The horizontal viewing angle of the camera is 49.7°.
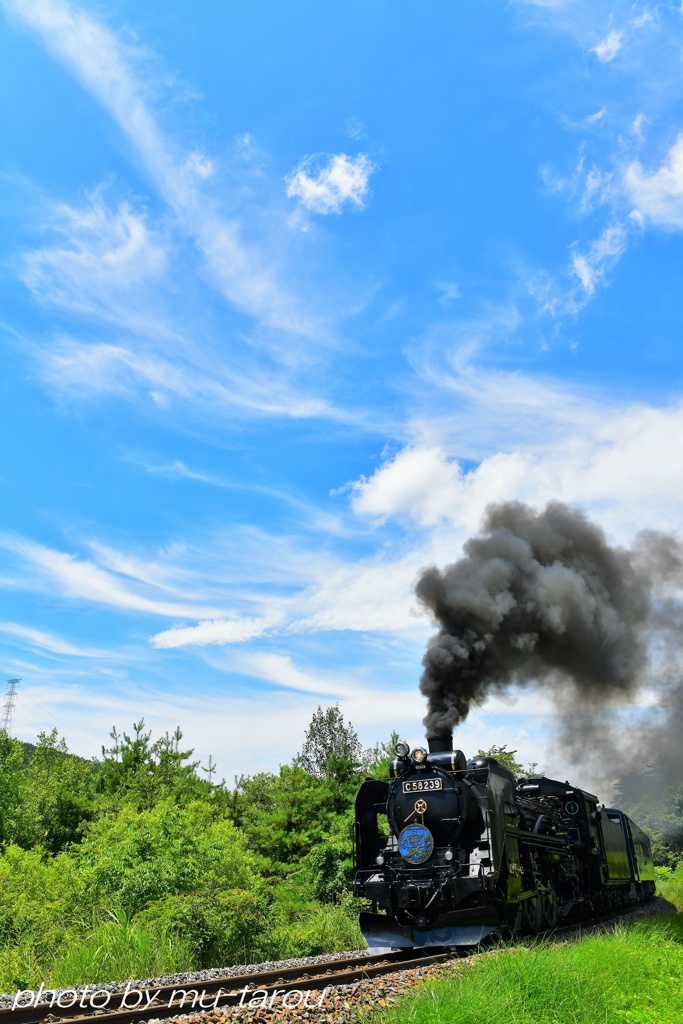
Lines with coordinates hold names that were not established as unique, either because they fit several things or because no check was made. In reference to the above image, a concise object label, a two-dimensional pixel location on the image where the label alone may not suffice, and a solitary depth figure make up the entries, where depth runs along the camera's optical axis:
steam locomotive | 9.85
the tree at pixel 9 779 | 29.56
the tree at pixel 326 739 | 61.22
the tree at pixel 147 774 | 30.95
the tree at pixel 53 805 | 30.08
